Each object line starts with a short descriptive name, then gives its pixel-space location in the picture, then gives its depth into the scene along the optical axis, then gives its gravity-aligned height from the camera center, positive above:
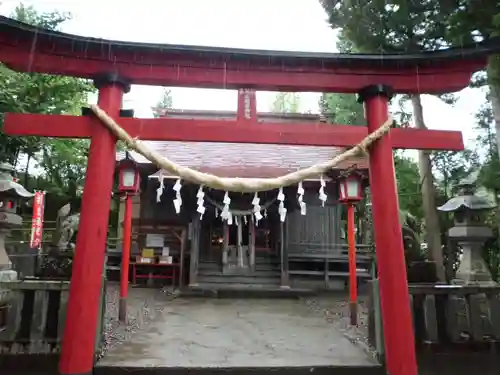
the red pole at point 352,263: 6.92 -0.33
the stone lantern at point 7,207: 6.56 +0.71
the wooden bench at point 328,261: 12.95 -0.50
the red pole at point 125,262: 6.86 -0.31
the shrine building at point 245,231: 12.25 +0.55
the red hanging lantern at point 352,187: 7.34 +1.22
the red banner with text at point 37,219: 11.41 +0.83
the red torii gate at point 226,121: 4.14 +1.77
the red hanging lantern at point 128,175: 7.19 +1.42
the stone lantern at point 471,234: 5.96 +0.23
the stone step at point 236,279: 12.21 -1.11
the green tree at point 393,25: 8.88 +5.72
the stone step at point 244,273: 12.41 -0.92
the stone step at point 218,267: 12.73 -0.72
